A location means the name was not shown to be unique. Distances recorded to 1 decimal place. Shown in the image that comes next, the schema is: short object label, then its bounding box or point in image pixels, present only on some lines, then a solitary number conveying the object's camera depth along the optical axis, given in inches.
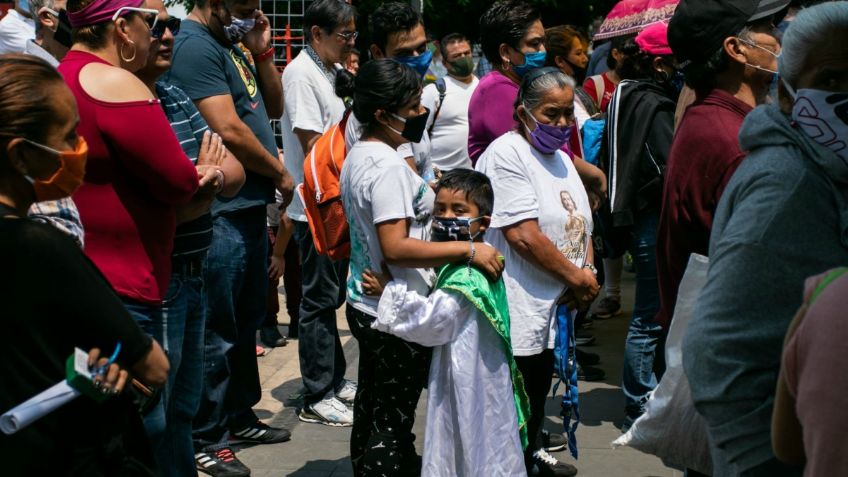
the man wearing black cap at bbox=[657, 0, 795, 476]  134.4
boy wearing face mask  157.2
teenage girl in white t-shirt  158.9
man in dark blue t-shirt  185.0
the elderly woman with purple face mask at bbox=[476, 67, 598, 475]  173.5
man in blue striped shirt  145.8
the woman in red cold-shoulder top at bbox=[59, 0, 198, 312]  128.9
